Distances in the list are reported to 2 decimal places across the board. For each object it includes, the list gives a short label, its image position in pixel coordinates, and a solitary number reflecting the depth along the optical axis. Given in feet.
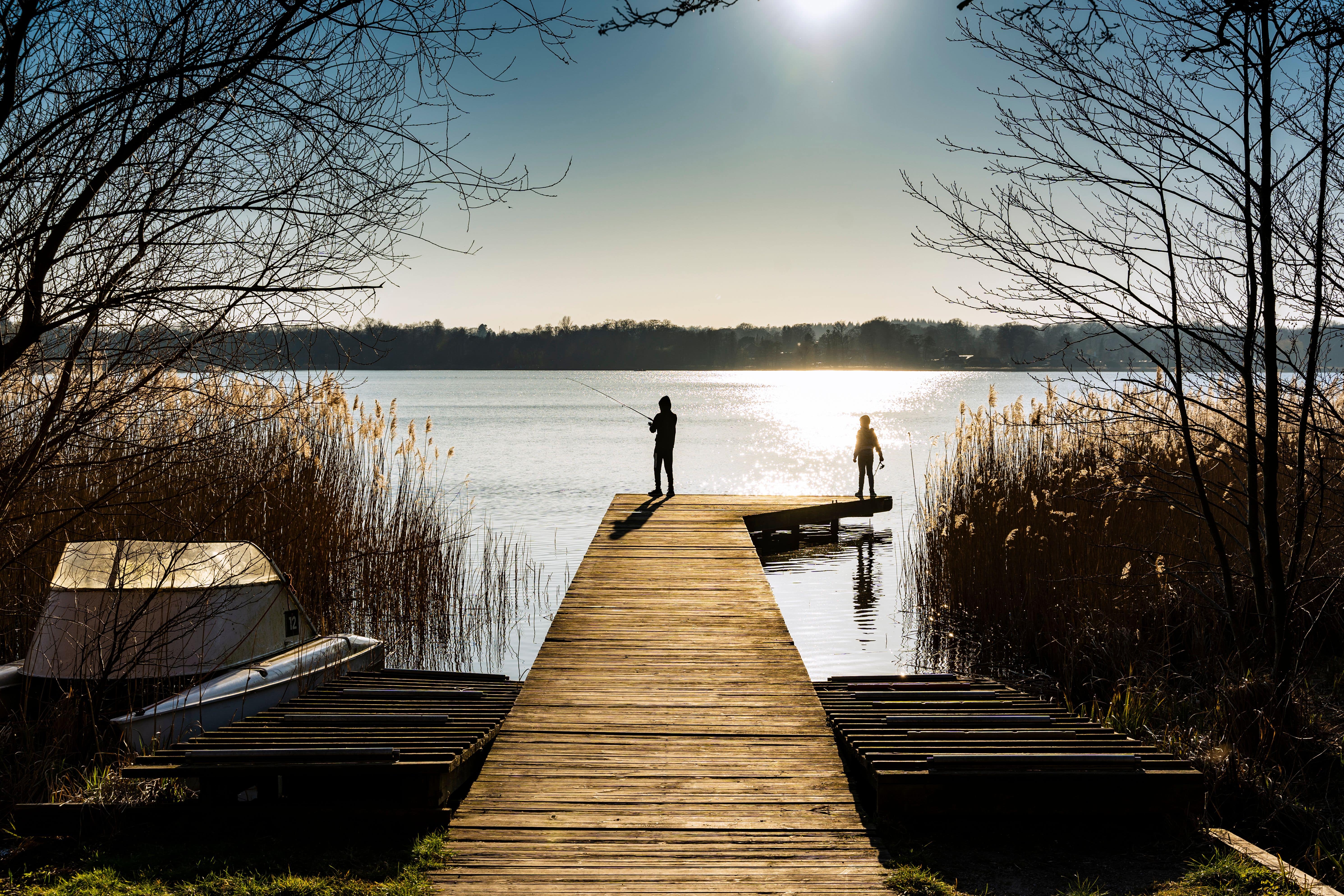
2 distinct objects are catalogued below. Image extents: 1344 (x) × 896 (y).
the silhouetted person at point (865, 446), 52.75
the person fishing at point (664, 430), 48.42
